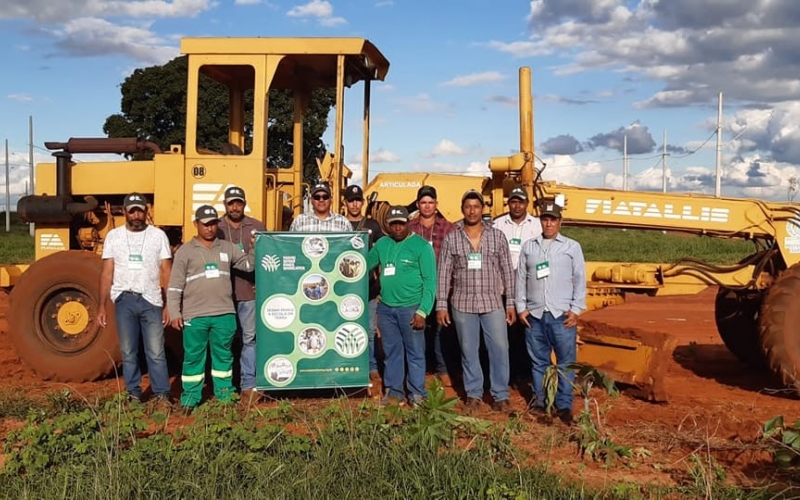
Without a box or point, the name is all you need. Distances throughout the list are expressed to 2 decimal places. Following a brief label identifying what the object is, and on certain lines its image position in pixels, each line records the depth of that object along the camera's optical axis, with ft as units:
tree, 88.94
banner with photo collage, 22.77
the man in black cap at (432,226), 23.72
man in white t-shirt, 22.07
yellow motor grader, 24.89
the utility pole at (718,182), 113.19
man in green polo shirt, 22.16
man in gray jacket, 21.83
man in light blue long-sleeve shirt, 21.52
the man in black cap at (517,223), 24.11
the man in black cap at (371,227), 24.76
